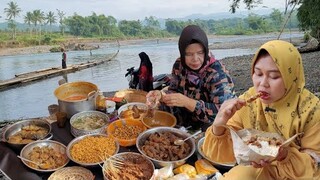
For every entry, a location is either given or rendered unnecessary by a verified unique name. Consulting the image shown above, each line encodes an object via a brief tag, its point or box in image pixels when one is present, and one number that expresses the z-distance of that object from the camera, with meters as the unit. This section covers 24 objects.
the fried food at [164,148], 2.22
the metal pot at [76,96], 3.06
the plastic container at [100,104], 3.32
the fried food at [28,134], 2.63
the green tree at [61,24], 57.38
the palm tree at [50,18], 57.62
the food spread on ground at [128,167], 2.04
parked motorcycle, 4.27
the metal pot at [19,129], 2.56
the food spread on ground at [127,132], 2.61
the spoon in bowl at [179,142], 2.32
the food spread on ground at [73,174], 2.13
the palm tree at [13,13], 47.96
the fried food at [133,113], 2.94
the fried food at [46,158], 2.27
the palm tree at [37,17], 53.06
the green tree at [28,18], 52.44
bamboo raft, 19.99
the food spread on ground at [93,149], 2.28
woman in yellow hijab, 1.47
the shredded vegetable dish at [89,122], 2.81
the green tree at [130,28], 60.62
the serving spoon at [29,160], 2.27
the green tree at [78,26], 56.47
